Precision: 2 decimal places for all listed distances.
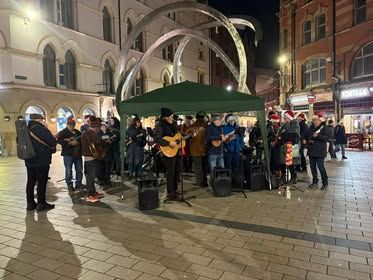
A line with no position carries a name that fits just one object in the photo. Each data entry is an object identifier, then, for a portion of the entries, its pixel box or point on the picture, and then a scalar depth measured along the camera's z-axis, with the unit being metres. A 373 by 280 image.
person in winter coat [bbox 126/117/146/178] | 9.55
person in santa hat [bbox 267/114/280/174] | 8.78
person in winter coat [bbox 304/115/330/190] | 7.89
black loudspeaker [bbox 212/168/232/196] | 7.37
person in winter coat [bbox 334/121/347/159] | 14.41
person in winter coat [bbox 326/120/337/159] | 14.37
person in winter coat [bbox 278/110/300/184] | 8.07
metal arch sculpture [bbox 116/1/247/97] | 12.90
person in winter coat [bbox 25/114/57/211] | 6.39
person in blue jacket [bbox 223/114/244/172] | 8.26
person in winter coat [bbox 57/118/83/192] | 8.14
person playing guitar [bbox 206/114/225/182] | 7.85
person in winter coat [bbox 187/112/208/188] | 8.29
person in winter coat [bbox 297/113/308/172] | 9.19
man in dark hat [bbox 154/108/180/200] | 6.92
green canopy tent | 6.87
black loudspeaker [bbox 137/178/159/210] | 6.42
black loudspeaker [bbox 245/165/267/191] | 7.91
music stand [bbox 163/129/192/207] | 6.91
